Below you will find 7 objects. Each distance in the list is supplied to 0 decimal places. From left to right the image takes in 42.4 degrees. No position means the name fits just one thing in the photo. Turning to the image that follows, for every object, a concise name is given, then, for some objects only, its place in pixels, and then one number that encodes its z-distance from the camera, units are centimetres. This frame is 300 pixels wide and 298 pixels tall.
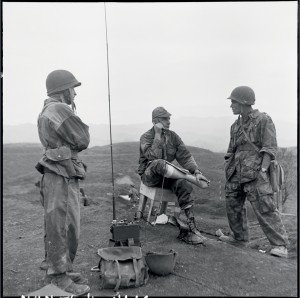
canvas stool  630
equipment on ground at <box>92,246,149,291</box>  400
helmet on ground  433
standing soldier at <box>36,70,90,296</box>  394
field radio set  447
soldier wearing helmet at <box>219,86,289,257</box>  545
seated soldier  571
